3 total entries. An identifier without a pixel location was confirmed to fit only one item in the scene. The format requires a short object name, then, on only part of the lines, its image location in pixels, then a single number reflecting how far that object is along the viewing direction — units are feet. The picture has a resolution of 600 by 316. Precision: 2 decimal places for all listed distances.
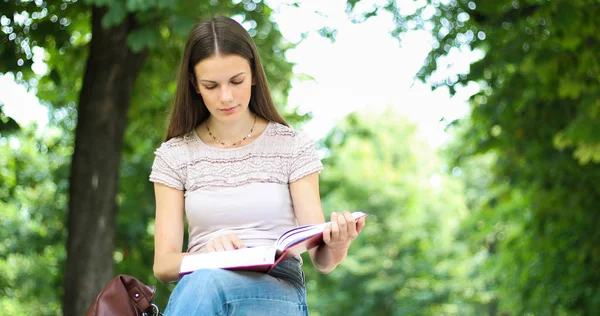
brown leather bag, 9.64
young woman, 10.25
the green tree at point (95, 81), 20.58
